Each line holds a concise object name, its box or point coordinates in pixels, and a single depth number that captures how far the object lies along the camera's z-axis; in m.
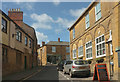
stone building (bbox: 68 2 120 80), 8.28
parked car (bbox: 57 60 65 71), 15.95
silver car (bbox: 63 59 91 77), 9.69
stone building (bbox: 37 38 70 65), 38.49
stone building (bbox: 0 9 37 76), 11.87
